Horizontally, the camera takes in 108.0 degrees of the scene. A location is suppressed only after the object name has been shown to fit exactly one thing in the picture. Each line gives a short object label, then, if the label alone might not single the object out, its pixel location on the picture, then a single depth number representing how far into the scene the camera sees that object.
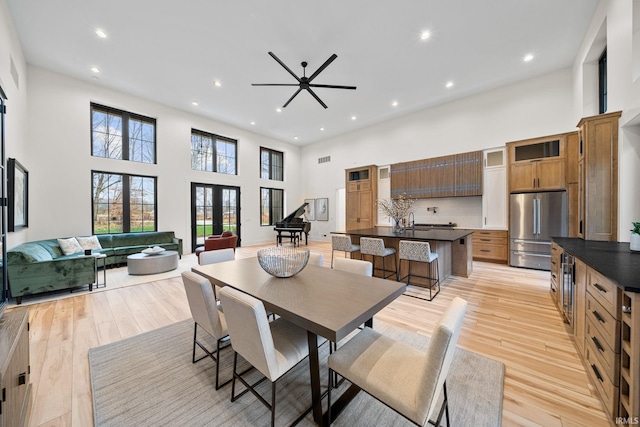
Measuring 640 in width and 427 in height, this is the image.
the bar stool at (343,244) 4.16
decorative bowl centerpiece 1.97
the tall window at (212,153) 7.57
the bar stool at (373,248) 3.77
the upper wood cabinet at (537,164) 4.74
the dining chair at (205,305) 1.61
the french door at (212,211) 7.47
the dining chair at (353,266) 2.18
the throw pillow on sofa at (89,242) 5.00
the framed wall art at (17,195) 3.34
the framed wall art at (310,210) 10.24
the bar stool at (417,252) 3.34
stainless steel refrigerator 4.61
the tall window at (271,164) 9.49
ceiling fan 4.29
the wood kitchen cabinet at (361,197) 7.94
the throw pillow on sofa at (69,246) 4.66
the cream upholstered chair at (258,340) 1.20
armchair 5.31
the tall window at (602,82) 4.01
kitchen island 3.97
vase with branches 4.55
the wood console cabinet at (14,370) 0.99
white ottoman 4.73
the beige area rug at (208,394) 1.46
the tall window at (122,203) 5.80
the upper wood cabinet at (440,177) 6.02
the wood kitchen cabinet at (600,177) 2.92
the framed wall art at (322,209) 9.76
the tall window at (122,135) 5.82
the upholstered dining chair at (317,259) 2.55
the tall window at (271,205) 9.50
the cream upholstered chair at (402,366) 0.97
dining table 1.23
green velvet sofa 3.30
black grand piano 8.34
